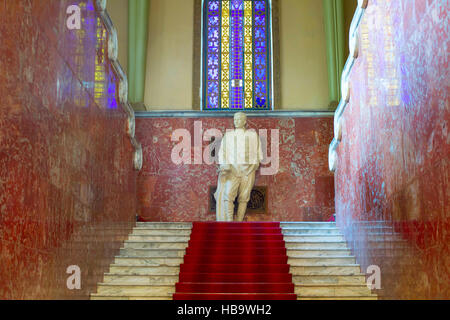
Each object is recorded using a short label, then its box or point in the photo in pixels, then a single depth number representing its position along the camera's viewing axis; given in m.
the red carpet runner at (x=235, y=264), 8.79
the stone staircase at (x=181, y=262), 8.91
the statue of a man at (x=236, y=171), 13.67
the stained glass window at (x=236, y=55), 17.55
